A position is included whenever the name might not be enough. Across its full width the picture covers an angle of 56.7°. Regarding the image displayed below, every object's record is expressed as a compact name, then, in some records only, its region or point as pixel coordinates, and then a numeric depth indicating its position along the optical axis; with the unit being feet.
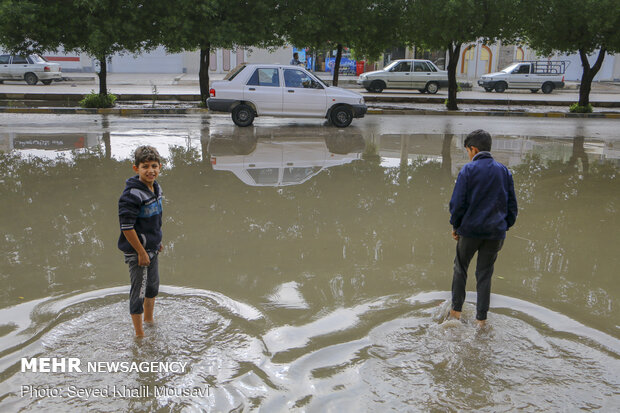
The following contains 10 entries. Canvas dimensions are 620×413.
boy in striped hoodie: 12.81
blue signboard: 130.21
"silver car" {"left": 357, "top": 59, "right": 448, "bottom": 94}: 94.73
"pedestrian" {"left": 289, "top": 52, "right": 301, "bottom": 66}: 95.24
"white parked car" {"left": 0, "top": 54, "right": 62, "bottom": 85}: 94.38
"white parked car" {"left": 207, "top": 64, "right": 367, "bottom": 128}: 51.96
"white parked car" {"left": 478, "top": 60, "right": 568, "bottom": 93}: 101.76
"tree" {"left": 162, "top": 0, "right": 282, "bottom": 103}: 59.67
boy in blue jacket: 14.17
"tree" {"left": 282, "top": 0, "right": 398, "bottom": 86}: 64.95
